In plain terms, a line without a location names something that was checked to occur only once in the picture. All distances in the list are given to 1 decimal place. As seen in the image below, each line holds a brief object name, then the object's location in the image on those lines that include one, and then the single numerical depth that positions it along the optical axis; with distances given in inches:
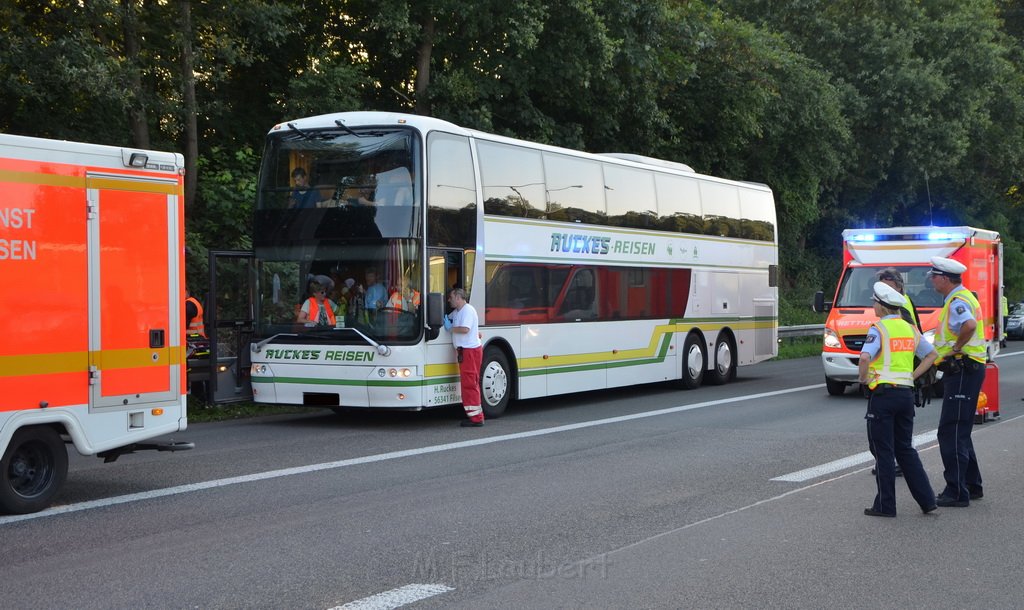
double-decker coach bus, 546.6
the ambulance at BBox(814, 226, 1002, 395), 709.3
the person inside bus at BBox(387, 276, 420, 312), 544.7
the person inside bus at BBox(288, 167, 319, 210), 560.7
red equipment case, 555.2
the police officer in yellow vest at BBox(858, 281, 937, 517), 327.9
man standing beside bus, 559.8
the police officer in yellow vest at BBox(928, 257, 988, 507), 346.9
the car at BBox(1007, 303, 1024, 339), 1534.2
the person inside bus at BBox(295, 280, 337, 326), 555.8
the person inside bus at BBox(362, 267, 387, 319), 546.3
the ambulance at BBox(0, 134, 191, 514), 333.7
